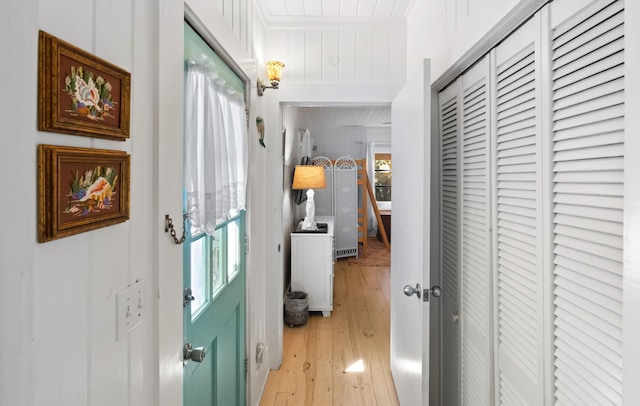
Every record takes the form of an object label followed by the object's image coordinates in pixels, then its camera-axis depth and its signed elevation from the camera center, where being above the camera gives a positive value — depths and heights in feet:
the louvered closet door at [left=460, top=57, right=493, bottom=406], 4.22 -0.61
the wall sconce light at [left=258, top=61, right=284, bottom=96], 6.94 +2.63
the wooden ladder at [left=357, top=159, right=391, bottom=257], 19.34 -0.73
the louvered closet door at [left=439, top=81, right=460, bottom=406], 5.26 -0.67
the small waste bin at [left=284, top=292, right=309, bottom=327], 10.32 -3.50
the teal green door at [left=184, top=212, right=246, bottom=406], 4.00 -1.64
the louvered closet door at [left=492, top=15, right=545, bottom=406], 3.19 -0.24
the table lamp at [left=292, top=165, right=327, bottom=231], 12.09 +0.61
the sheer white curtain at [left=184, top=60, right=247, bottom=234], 3.78 +0.64
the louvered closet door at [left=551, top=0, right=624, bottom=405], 2.33 +0.00
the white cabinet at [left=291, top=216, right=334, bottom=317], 11.19 -2.29
